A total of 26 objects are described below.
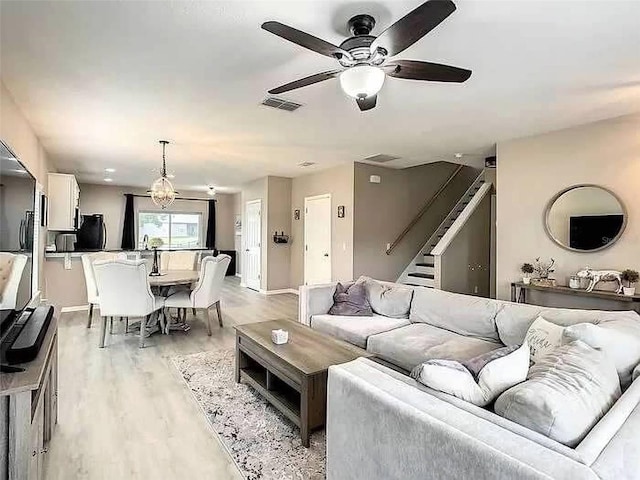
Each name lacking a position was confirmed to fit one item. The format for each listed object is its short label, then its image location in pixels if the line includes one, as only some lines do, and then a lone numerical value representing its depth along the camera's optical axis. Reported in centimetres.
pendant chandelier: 514
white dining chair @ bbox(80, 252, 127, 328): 472
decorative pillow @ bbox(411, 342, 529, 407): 139
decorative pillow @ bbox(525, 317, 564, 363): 209
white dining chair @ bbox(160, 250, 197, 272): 614
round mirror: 377
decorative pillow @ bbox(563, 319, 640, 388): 176
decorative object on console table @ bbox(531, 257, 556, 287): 408
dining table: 446
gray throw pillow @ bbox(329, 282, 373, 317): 386
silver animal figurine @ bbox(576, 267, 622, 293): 358
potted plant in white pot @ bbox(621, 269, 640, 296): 342
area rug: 204
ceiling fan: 167
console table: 343
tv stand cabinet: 136
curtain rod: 992
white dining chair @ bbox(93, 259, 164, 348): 391
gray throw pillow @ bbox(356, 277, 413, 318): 373
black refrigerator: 858
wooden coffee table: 225
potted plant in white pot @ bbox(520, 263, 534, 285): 424
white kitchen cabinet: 565
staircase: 549
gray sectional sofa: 97
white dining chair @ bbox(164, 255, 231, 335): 453
